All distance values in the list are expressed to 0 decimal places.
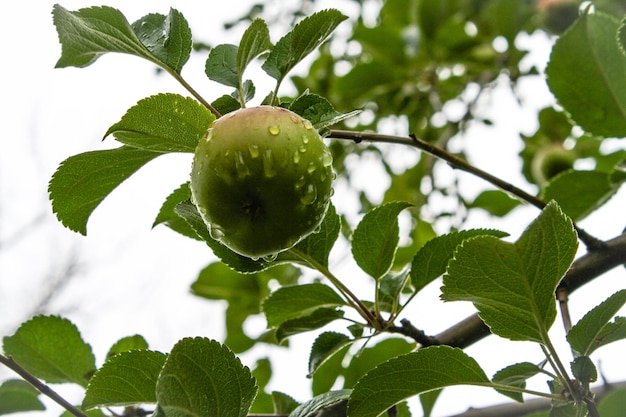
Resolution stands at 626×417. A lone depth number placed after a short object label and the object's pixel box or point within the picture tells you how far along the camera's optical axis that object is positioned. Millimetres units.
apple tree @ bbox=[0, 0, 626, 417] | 724
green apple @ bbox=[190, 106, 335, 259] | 715
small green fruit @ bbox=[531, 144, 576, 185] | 1367
